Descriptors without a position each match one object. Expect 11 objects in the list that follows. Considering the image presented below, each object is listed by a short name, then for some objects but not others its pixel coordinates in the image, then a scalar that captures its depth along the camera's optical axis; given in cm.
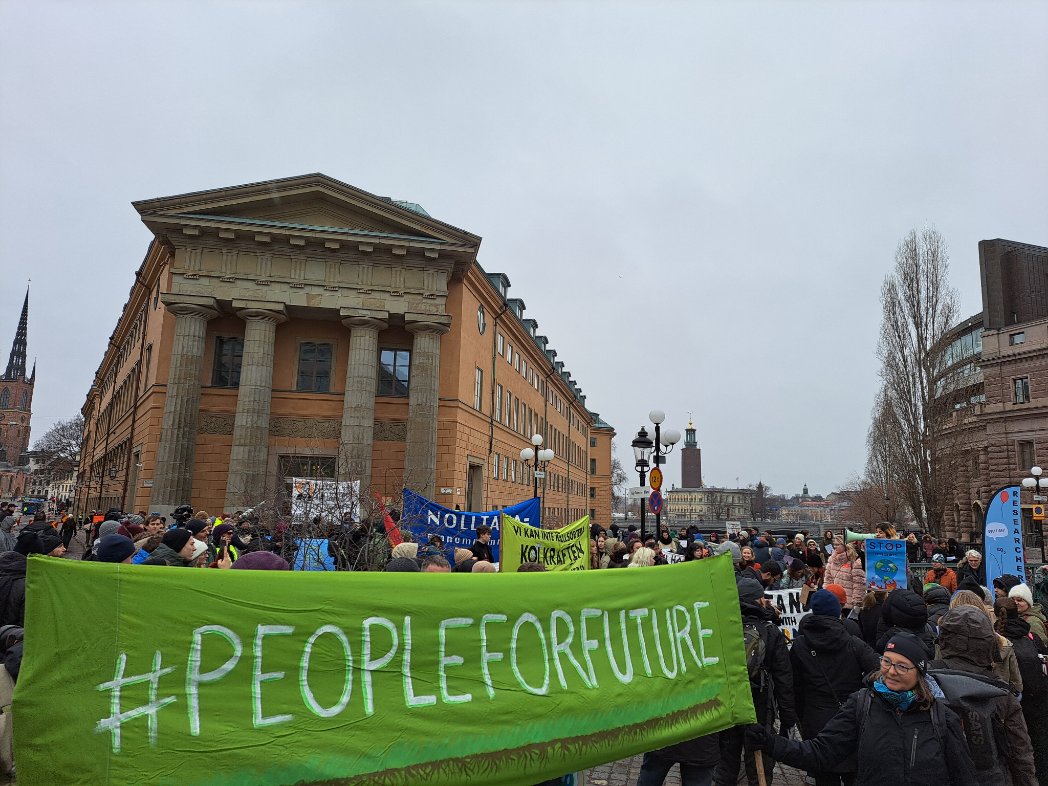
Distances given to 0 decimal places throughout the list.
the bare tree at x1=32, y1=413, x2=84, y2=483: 7450
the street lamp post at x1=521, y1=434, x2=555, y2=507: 2270
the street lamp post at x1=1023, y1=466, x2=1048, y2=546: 2208
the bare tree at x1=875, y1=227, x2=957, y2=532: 3444
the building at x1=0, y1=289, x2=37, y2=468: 16412
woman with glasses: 315
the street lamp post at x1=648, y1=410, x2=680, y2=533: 1659
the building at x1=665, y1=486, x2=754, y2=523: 18836
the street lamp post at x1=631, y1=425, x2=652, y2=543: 1750
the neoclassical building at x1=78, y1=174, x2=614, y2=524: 2644
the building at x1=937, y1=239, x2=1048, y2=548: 4378
